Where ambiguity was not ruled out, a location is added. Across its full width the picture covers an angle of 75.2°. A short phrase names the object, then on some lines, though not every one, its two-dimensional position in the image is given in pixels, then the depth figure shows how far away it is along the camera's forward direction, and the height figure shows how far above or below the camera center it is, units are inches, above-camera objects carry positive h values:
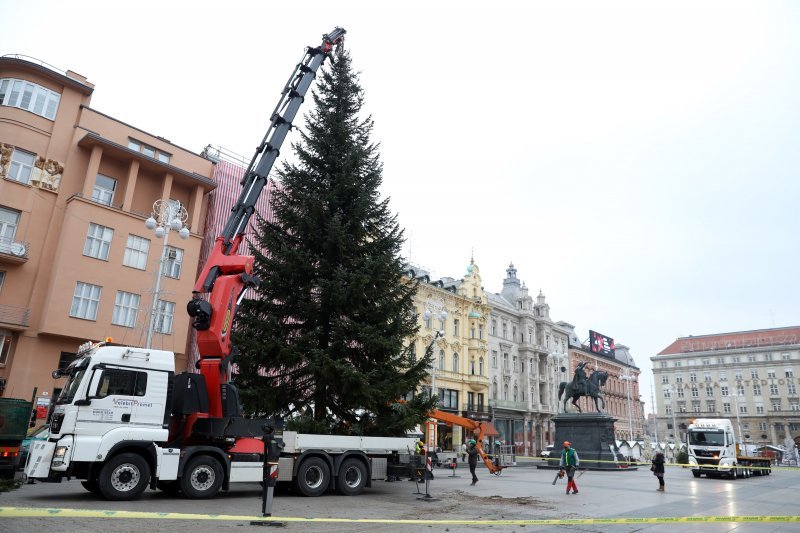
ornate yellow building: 2027.6 +314.3
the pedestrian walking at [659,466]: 782.5 -48.1
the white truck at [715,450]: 1179.9 -31.0
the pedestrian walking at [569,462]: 699.4 -43.4
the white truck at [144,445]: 437.7 -29.4
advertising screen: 3479.3 +581.0
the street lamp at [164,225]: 726.5 +257.1
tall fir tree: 647.8 +139.5
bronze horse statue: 1407.5 +113.7
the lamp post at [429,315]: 1293.8 +259.8
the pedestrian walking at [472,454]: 814.5 -44.3
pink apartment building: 1035.3 +365.5
